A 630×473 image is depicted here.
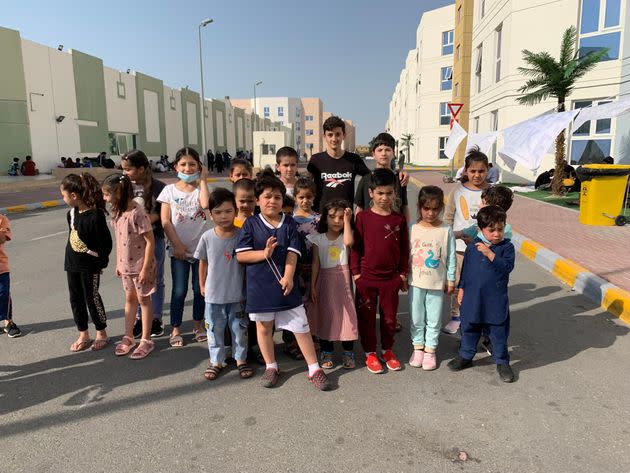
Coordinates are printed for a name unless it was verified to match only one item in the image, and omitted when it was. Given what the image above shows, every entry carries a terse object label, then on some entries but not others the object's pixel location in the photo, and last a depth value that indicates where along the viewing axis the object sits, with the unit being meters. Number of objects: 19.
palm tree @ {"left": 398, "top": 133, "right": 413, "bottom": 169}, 51.09
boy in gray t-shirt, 3.38
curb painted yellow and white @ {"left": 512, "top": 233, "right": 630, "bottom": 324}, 4.66
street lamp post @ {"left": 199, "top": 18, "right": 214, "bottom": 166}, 29.46
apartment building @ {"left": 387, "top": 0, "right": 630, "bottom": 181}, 15.09
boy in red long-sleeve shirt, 3.41
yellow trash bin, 8.80
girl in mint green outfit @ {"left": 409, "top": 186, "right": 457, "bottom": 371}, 3.52
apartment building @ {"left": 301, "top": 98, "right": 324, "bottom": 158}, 118.69
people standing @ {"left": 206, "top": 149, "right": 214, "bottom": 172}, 33.26
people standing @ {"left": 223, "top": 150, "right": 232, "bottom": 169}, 39.72
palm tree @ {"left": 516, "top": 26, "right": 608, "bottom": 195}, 13.55
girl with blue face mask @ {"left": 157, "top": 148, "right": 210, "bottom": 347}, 3.79
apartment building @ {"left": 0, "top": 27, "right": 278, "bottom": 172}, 22.70
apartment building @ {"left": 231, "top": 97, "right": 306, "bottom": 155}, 98.94
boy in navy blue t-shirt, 3.15
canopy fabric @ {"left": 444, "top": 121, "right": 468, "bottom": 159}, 13.18
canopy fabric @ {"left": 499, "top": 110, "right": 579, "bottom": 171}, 7.54
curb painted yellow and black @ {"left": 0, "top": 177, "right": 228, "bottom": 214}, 13.55
